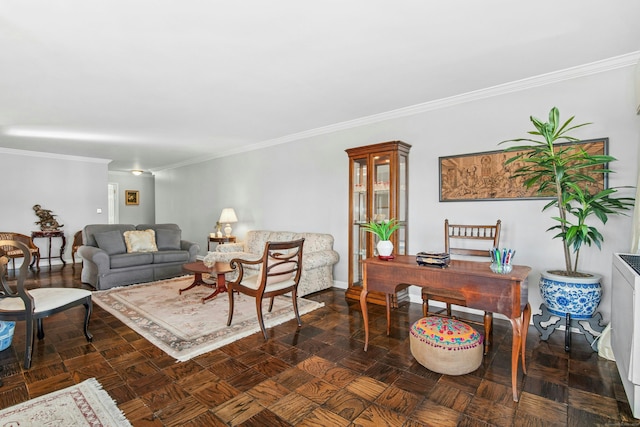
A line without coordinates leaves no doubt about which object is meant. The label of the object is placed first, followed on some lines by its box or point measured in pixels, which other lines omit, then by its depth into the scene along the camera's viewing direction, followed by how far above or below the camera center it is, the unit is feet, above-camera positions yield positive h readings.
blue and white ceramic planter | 8.20 -2.22
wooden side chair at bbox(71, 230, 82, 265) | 22.62 -2.12
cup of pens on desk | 6.77 -1.10
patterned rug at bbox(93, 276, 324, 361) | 9.12 -3.70
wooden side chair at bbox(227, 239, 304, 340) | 9.39 -2.17
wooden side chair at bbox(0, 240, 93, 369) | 7.65 -2.34
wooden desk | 6.39 -1.66
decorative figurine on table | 22.11 -0.53
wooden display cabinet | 12.76 +0.58
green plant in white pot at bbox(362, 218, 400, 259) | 8.66 -0.82
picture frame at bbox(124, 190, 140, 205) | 31.81 +1.55
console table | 21.40 -1.58
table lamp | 20.83 -0.38
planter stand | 8.60 -3.28
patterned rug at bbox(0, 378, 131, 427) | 5.61 -3.72
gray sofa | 15.25 -2.31
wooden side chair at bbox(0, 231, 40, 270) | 18.75 -2.16
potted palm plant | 8.21 +0.04
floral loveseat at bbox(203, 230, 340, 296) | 14.28 -2.24
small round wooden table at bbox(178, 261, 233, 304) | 13.10 -2.49
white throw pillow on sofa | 17.19 -1.59
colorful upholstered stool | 7.14 -3.13
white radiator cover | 5.44 -2.25
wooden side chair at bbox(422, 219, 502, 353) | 8.69 -1.25
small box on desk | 7.55 -1.18
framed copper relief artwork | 10.68 +1.19
